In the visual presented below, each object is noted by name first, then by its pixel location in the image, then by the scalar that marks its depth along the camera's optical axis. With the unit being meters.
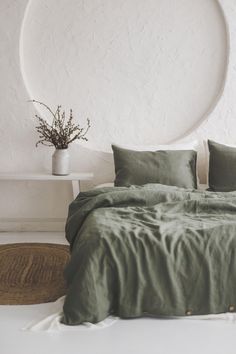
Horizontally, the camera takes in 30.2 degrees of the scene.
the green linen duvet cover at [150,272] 2.16
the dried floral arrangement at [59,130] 3.66
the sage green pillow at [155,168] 3.37
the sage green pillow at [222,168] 3.36
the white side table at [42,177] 3.59
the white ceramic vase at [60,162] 3.64
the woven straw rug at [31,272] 2.55
